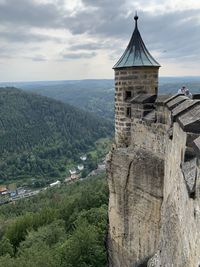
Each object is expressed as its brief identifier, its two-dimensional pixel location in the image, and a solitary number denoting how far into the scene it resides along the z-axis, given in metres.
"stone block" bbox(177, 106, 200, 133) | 6.04
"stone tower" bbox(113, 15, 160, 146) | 12.62
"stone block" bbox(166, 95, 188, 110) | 8.64
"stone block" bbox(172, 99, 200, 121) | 7.39
